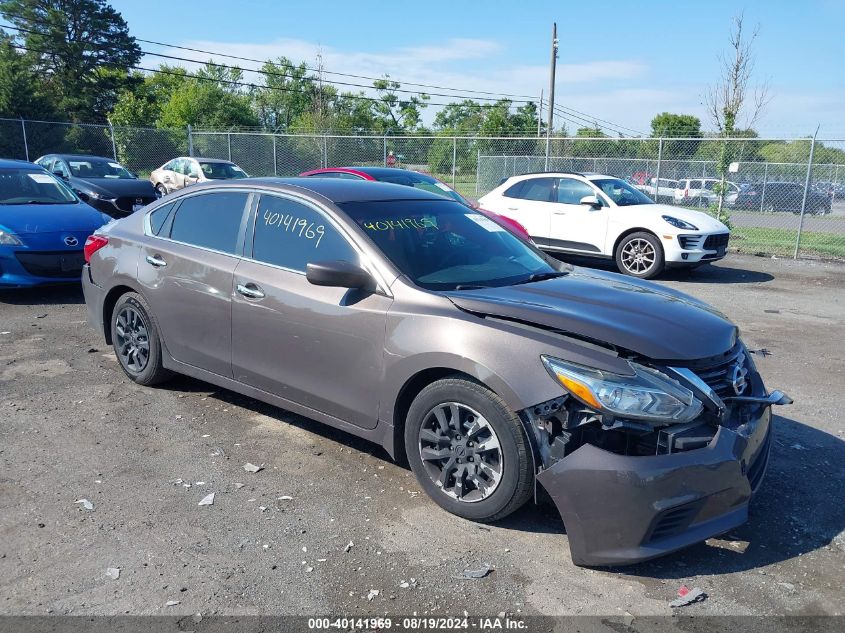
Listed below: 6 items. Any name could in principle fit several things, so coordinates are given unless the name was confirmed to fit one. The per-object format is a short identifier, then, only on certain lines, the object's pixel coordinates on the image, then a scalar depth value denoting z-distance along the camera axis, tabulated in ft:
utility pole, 111.59
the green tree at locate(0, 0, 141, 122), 170.81
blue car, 26.32
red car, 35.91
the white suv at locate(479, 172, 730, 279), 36.32
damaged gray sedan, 9.97
